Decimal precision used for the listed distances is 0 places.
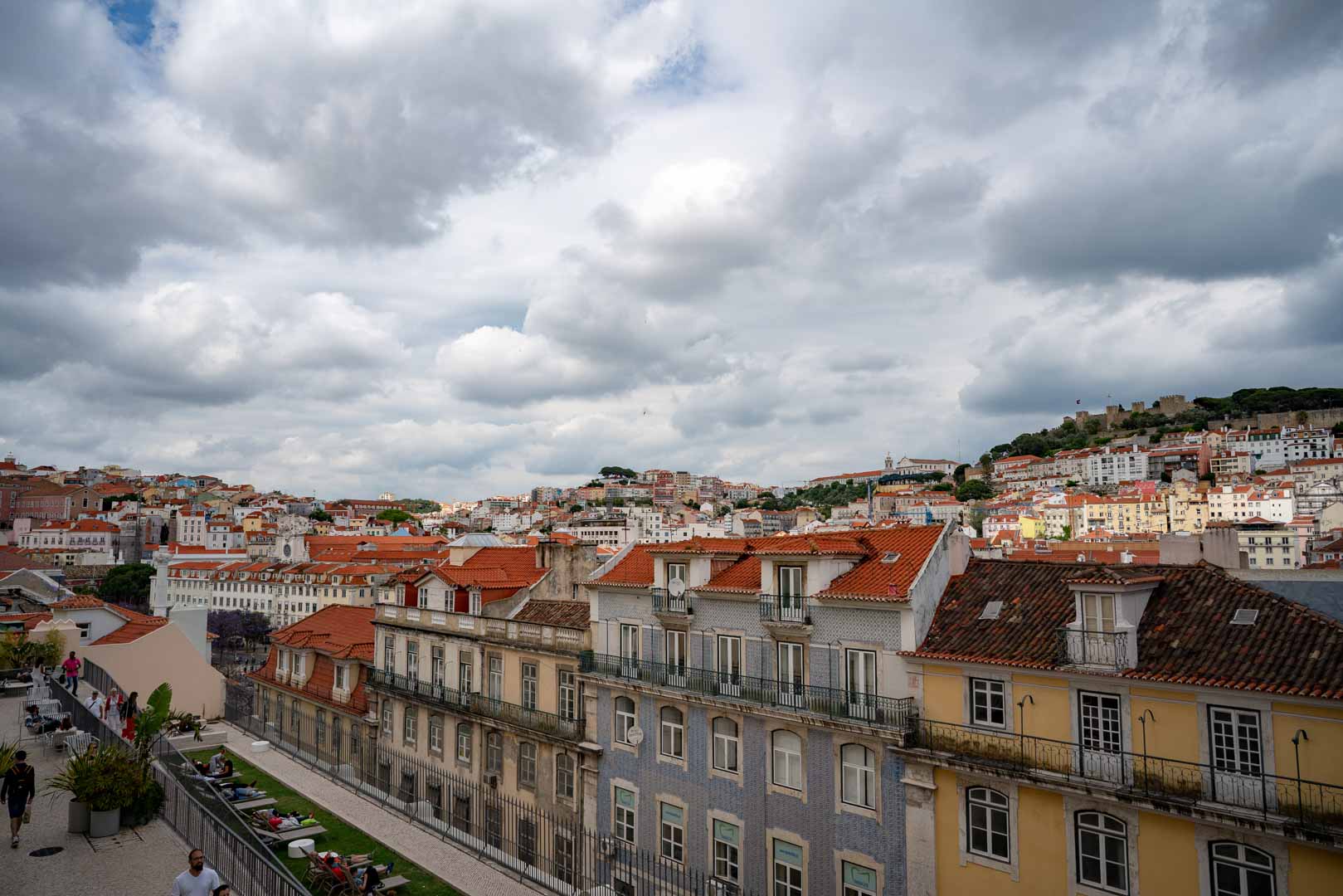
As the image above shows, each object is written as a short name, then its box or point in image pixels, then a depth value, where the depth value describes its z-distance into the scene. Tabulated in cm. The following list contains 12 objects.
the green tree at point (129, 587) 11842
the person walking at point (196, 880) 910
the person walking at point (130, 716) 2006
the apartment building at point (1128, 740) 1347
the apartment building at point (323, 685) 3416
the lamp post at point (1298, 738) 1345
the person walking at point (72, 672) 2372
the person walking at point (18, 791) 1199
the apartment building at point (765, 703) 1862
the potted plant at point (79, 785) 1234
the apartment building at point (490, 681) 2578
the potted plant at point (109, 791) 1242
